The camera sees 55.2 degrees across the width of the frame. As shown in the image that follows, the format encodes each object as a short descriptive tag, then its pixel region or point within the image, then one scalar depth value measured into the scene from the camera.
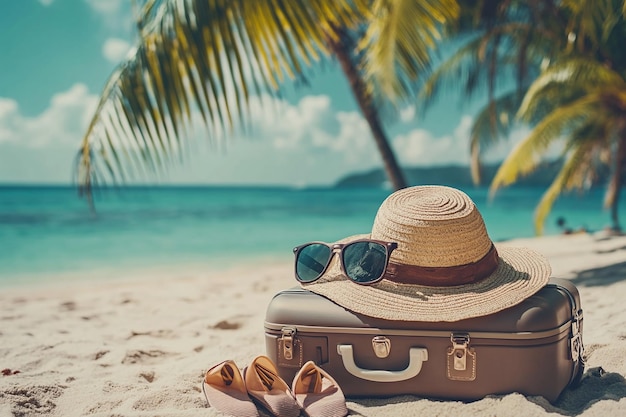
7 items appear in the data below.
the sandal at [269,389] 1.90
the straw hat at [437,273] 1.94
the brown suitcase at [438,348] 1.86
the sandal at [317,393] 1.89
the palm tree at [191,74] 2.35
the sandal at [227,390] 1.91
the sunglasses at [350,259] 2.06
